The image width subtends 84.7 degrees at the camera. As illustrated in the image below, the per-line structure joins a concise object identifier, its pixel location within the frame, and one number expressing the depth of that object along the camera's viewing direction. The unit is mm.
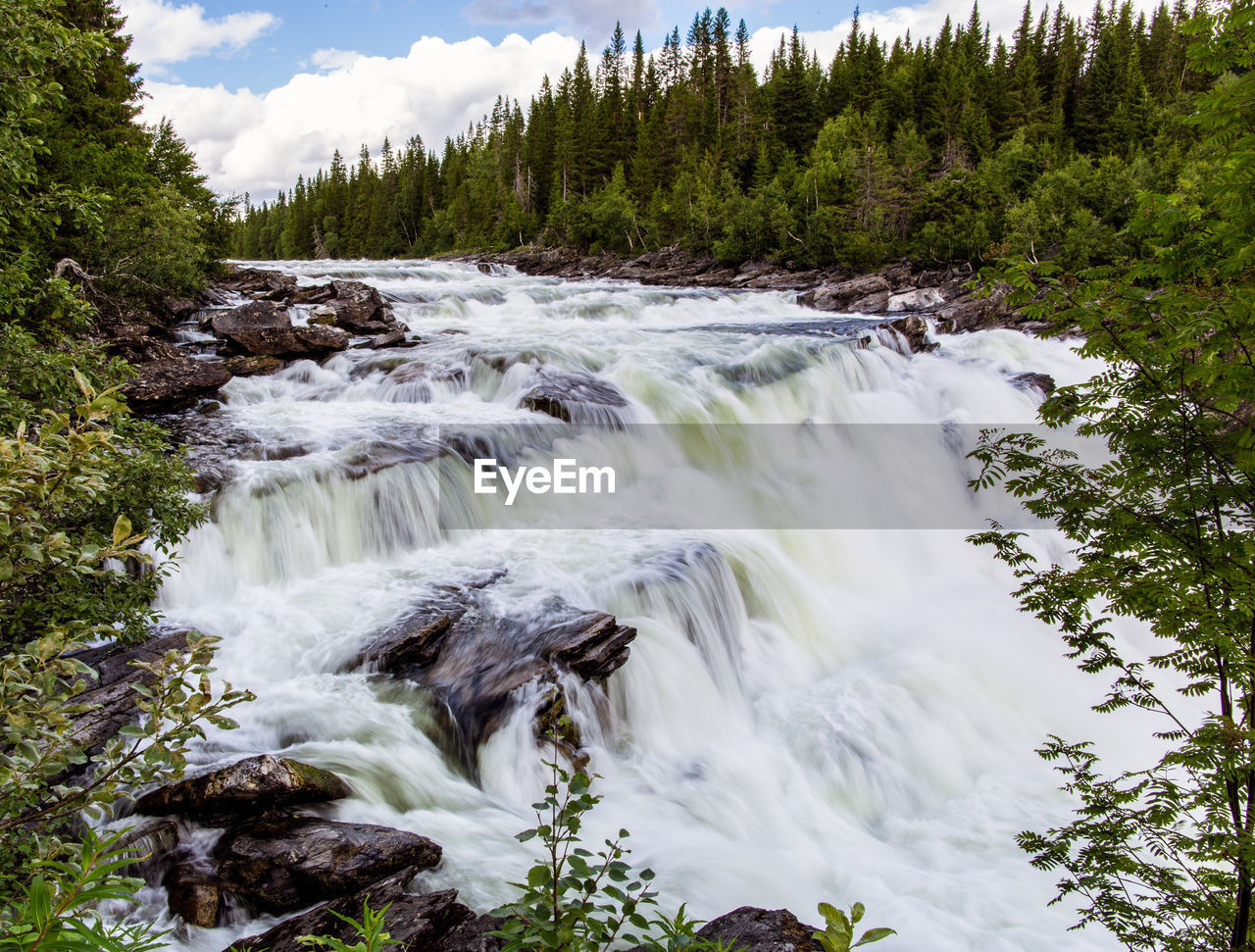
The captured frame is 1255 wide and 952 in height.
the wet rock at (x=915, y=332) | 21312
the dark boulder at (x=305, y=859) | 4832
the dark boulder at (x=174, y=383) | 13289
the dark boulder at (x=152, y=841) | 4973
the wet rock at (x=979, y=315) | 24297
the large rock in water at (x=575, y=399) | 14250
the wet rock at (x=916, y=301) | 29856
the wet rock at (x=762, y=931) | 3834
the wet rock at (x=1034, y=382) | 19219
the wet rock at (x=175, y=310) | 19430
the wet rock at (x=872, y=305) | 30781
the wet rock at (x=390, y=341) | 18797
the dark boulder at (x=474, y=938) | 4086
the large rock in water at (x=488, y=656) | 7180
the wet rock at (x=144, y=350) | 14883
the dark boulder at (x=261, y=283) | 24078
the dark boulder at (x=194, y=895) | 4742
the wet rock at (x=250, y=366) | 15820
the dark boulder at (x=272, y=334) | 16953
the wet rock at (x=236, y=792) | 5316
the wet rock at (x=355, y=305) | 20469
